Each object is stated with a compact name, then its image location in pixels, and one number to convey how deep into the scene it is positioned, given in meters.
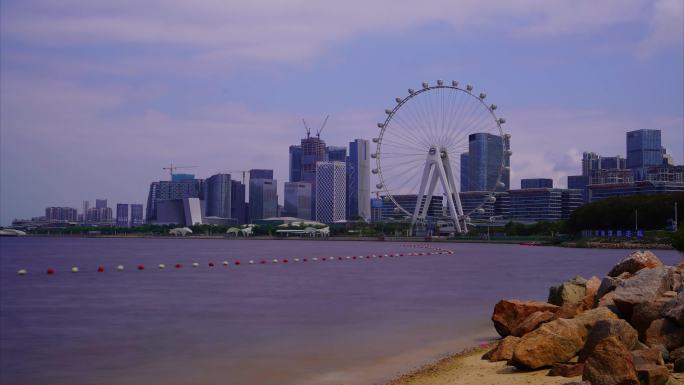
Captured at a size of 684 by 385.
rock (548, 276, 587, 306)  21.38
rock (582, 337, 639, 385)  10.91
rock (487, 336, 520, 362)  15.55
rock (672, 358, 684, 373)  12.51
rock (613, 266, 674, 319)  15.77
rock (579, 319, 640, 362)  12.94
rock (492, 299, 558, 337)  19.06
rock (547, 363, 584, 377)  12.87
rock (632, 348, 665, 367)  12.04
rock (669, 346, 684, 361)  12.84
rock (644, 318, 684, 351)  13.79
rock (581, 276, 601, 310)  19.58
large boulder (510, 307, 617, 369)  13.84
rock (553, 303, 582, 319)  17.28
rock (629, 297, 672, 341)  14.73
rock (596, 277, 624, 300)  18.92
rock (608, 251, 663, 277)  21.20
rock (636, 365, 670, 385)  11.27
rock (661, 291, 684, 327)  13.91
